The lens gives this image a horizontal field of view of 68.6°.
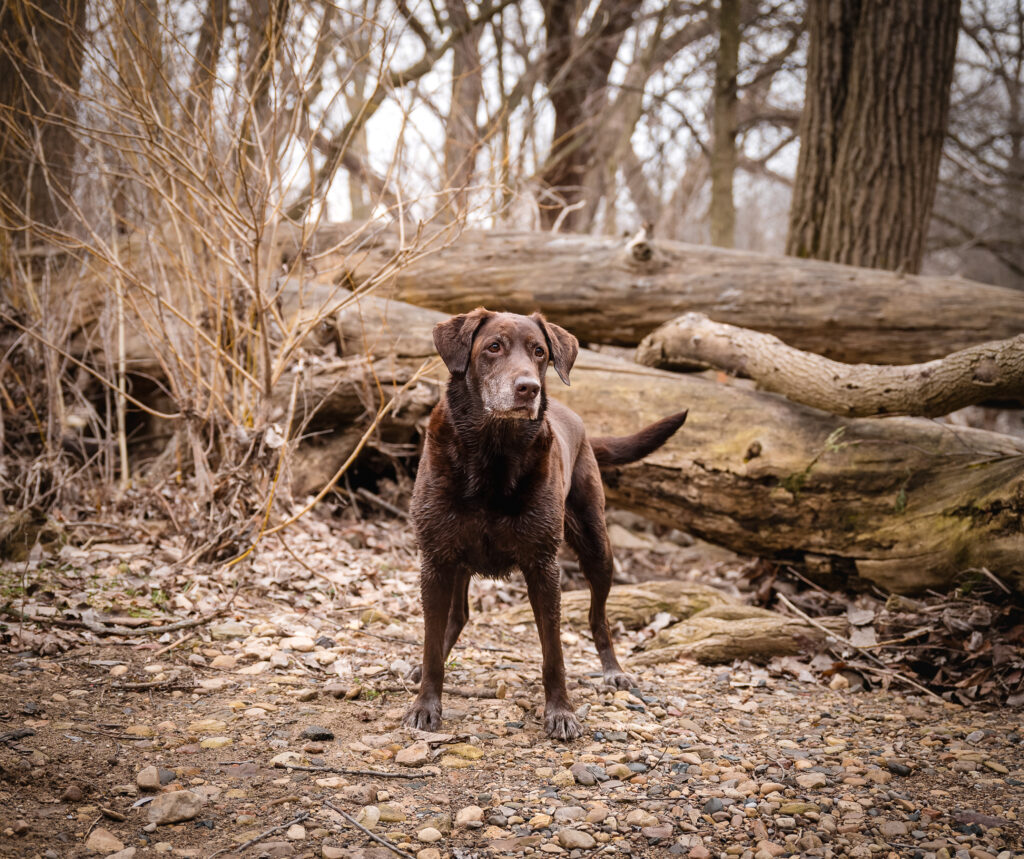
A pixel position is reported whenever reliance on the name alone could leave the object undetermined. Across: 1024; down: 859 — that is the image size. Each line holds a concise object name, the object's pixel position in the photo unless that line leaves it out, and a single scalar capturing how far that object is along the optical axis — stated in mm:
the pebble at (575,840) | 2336
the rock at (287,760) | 2670
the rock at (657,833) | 2404
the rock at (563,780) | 2750
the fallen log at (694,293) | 6215
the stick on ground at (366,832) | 2201
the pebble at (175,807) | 2246
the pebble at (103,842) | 2064
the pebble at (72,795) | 2256
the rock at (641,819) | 2480
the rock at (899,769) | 2941
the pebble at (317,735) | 2920
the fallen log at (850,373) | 4352
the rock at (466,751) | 2921
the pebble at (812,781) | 2791
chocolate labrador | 3191
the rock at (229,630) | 3822
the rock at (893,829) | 2455
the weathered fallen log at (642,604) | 4906
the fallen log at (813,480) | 4426
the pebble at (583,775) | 2764
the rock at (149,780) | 2389
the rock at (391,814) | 2400
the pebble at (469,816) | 2418
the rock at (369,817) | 2354
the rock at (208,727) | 2867
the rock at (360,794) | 2493
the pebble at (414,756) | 2807
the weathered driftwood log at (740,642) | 4332
